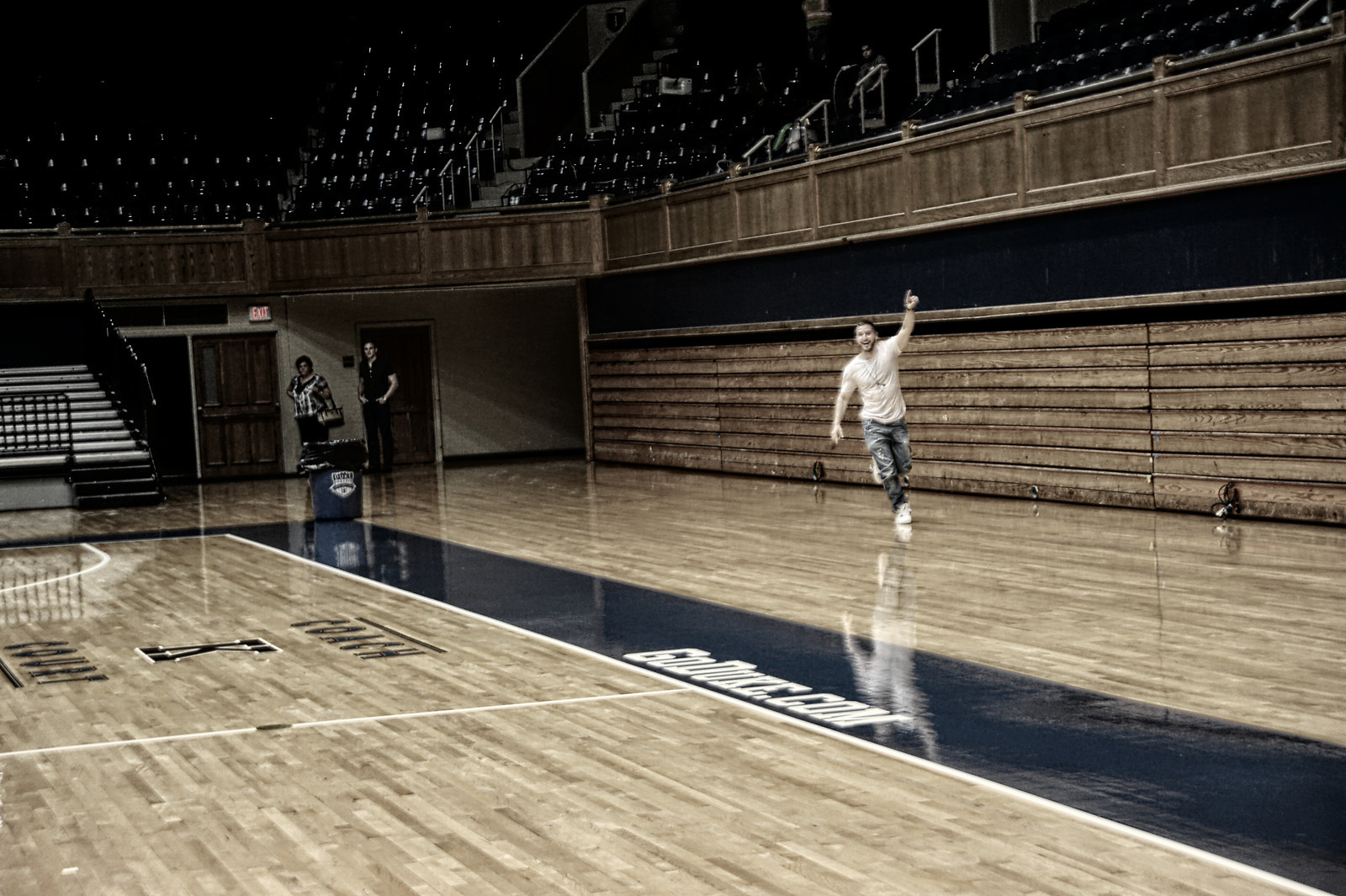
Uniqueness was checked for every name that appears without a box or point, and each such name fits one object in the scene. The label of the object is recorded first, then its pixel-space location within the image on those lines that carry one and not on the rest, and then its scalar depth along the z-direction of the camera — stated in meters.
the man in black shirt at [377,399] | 17.42
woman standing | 16.31
